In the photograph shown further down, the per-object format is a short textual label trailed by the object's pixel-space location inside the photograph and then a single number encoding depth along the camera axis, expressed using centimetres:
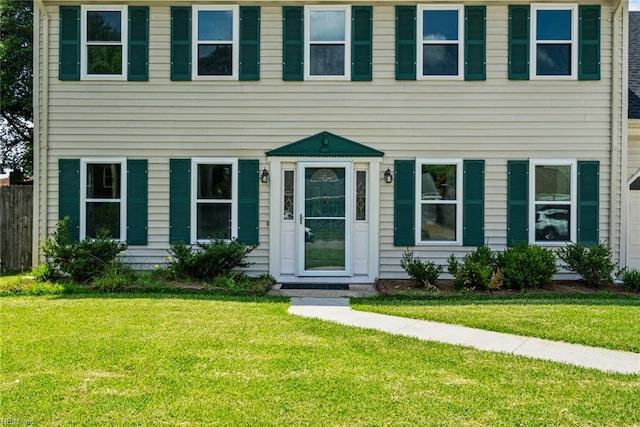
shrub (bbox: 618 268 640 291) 897
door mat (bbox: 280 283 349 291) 937
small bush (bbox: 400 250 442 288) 928
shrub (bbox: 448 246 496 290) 888
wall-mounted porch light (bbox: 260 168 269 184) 1005
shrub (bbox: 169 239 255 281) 923
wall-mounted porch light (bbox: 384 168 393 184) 1001
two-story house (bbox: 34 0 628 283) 999
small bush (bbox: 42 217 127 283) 923
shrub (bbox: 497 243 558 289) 902
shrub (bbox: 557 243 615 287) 927
